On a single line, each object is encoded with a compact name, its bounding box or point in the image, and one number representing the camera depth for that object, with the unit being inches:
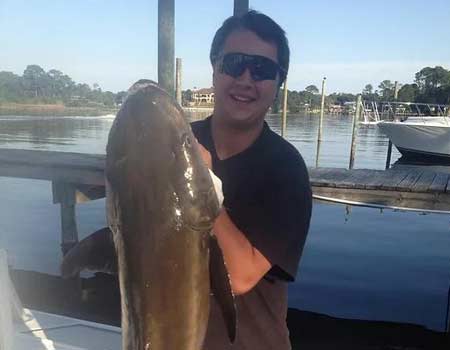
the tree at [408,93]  3499.0
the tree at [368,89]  6087.6
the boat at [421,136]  1126.4
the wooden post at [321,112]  1274.6
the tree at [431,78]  3567.9
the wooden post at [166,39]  241.1
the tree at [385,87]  4753.0
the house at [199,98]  3166.3
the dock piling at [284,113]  996.8
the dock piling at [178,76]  583.4
